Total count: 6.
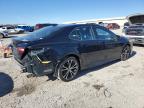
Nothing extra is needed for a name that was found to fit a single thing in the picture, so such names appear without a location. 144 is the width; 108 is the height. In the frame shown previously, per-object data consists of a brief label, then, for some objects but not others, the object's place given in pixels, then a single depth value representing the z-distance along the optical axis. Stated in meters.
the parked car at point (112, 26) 24.28
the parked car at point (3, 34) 13.05
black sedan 2.73
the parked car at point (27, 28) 23.12
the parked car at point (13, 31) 17.42
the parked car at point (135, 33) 6.10
